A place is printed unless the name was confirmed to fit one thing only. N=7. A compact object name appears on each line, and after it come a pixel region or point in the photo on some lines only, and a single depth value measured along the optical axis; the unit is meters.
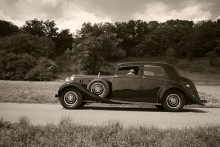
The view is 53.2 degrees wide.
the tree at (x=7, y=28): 67.94
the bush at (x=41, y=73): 42.56
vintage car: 7.73
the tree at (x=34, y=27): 72.00
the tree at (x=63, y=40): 68.47
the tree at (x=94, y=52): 42.16
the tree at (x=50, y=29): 71.54
